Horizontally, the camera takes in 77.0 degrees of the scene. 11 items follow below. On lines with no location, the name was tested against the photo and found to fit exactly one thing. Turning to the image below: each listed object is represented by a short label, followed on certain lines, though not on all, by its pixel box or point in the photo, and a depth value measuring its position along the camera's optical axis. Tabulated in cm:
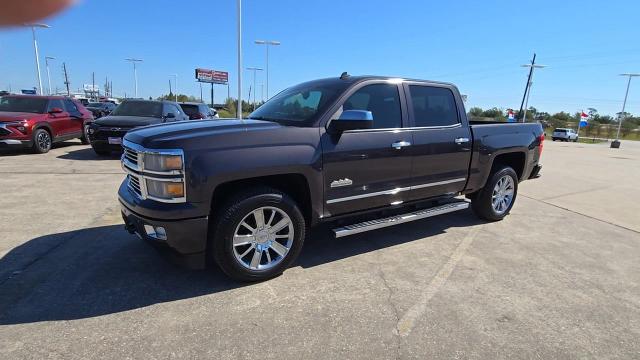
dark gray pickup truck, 328
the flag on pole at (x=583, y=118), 4206
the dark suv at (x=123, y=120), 1045
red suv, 1070
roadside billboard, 6346
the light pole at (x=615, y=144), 2989
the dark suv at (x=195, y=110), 1477
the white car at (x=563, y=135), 4406
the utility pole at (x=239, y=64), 2116
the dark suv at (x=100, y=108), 2433
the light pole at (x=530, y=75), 4396
